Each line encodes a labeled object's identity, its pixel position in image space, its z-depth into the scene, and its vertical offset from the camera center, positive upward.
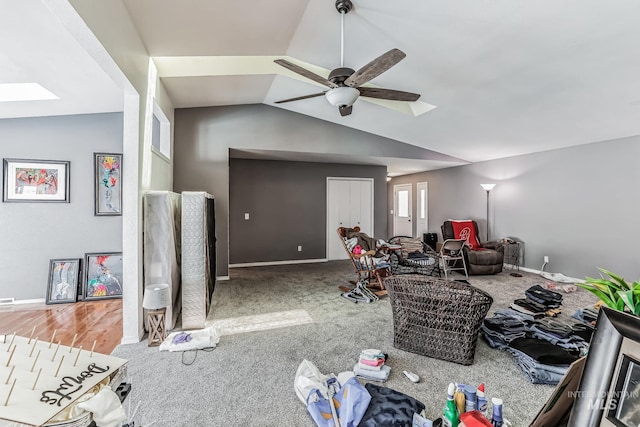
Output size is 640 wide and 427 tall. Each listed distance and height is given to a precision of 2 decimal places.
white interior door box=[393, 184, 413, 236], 9.11 +0.05
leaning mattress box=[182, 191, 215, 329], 3.09 -0.55
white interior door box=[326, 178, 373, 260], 6.96 +0.10
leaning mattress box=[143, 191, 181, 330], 2.95 -0.31
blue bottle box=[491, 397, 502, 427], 1.32 -0.93
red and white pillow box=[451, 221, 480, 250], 6.18 -0.41
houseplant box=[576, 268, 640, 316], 0.88 -0.26
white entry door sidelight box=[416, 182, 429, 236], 8.32 +0.08
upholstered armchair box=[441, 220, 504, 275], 5.19 -0.82
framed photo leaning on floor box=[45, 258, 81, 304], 3.78 -0.96
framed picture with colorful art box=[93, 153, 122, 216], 3.98 +0.36
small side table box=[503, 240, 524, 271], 5.69 -0.78
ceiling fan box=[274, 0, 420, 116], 2.24 +1.13
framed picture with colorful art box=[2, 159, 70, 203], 3.68 +0.37
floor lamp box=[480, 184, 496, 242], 6.04 +0.55
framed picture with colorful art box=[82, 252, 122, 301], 3.93 -0.92
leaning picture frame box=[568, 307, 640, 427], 0.79 -0.47
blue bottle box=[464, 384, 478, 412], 1.48 -0.98
